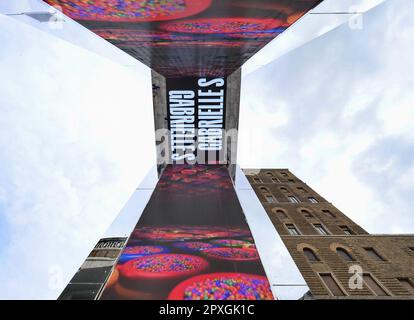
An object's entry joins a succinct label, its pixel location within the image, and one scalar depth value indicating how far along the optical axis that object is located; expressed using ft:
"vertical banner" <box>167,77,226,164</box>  34.65
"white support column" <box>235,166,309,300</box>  14.95
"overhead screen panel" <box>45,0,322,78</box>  14.56
